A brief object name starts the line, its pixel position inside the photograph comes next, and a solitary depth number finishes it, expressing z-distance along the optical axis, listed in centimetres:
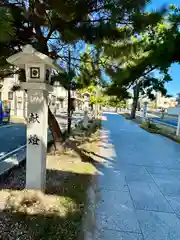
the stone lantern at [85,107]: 870
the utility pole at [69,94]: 350
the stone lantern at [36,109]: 235
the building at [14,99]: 1504
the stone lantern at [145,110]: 1467
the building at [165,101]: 4617
